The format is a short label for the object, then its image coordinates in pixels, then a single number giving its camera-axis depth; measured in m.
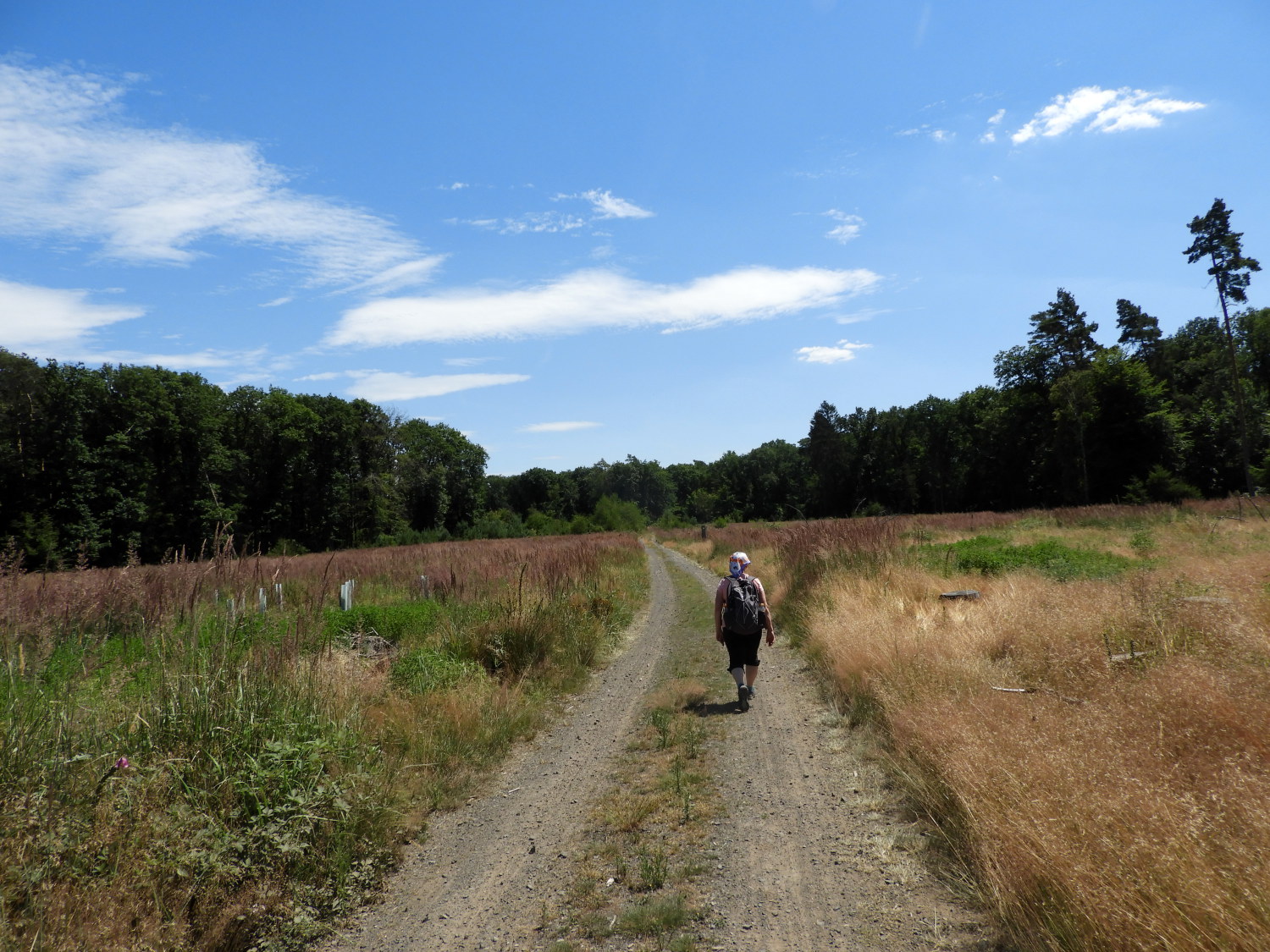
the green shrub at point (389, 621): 8.67
